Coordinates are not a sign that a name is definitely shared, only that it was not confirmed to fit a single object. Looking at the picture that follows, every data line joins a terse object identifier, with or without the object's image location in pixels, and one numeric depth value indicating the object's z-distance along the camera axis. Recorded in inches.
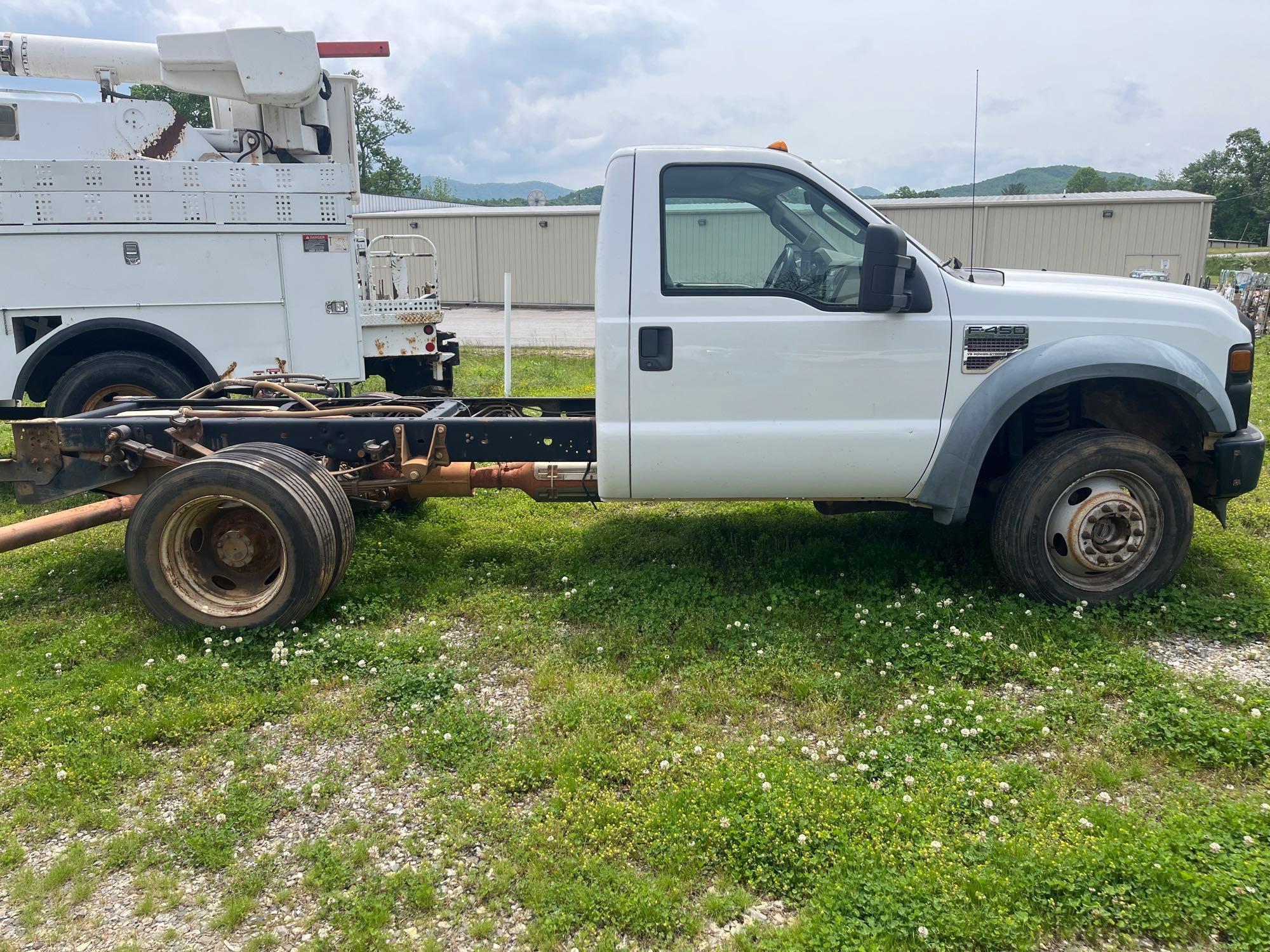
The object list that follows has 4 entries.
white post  408.2
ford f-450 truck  184.7
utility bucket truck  285.6
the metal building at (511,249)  1172.5
